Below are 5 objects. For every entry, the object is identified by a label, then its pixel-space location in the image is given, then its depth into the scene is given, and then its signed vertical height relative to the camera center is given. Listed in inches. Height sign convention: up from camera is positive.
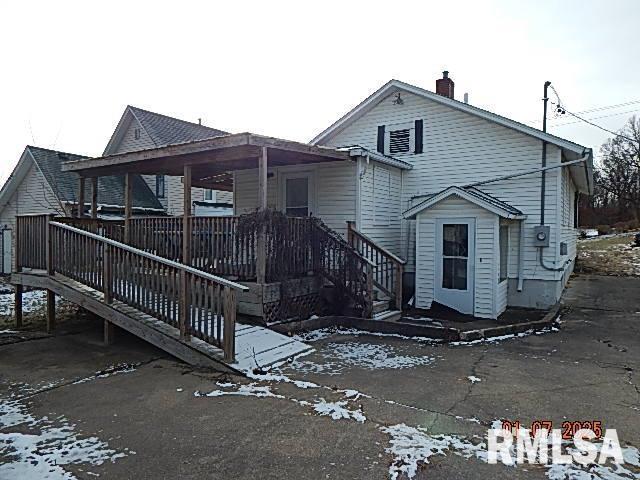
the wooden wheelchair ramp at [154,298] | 237.1 -42.7
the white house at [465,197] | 380.8 +27.4
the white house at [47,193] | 672.5 +49.5
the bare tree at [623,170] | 1470.2 +192.4
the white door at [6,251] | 764.0 -45.2
